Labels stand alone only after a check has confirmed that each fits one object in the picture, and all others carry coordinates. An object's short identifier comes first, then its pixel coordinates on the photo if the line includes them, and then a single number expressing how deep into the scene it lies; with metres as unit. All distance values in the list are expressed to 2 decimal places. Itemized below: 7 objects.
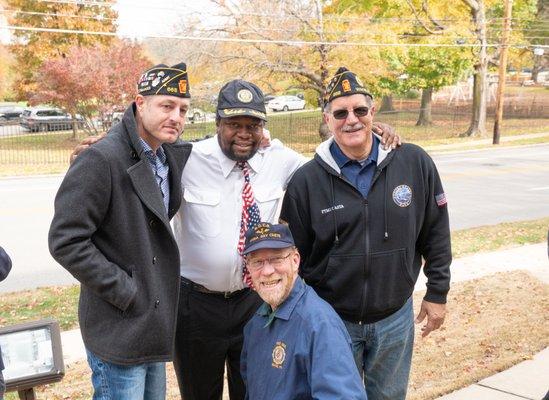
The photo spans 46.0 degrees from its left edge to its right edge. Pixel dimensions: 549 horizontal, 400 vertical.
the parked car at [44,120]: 32.75
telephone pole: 27.88
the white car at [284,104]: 47.78
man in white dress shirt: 3.40
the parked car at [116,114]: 25.96
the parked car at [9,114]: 42.19
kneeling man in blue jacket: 2.47
